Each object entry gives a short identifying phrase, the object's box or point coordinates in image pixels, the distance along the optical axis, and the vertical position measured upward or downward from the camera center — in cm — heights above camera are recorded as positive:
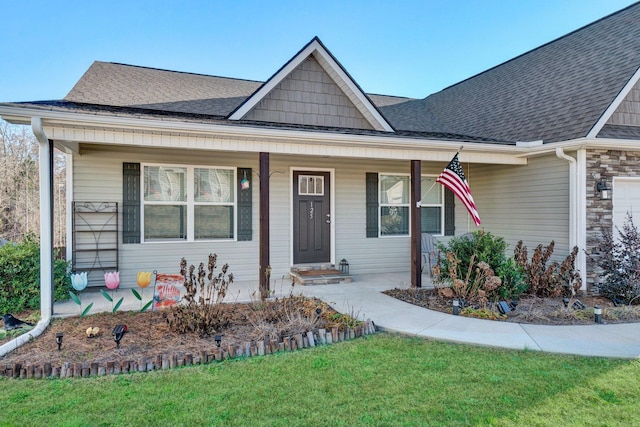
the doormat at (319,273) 773 -117
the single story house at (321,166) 639 +93
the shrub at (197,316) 448 -118
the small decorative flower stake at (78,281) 588 -101
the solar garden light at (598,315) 505 -129
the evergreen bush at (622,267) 628 -87
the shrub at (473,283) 561 -102
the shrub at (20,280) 553 -93
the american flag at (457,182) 637 +51
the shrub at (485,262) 596 -79
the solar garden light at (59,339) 395 -124
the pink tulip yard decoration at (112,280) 630 -105
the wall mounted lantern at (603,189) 693 +43
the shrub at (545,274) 638 -98
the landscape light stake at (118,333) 408 -123
